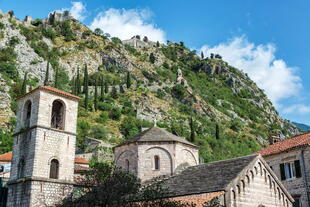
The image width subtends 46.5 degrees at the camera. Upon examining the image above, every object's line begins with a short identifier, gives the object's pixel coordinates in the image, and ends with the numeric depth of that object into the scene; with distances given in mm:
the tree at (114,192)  17422
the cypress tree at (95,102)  78150
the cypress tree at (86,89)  77019
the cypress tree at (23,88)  69919
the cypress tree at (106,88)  87831
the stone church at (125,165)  21344
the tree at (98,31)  124044
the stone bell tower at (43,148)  25266
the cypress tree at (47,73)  79000
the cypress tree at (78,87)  82312
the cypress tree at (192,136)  73812
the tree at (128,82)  92625
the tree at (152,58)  123531
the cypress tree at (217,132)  85575
